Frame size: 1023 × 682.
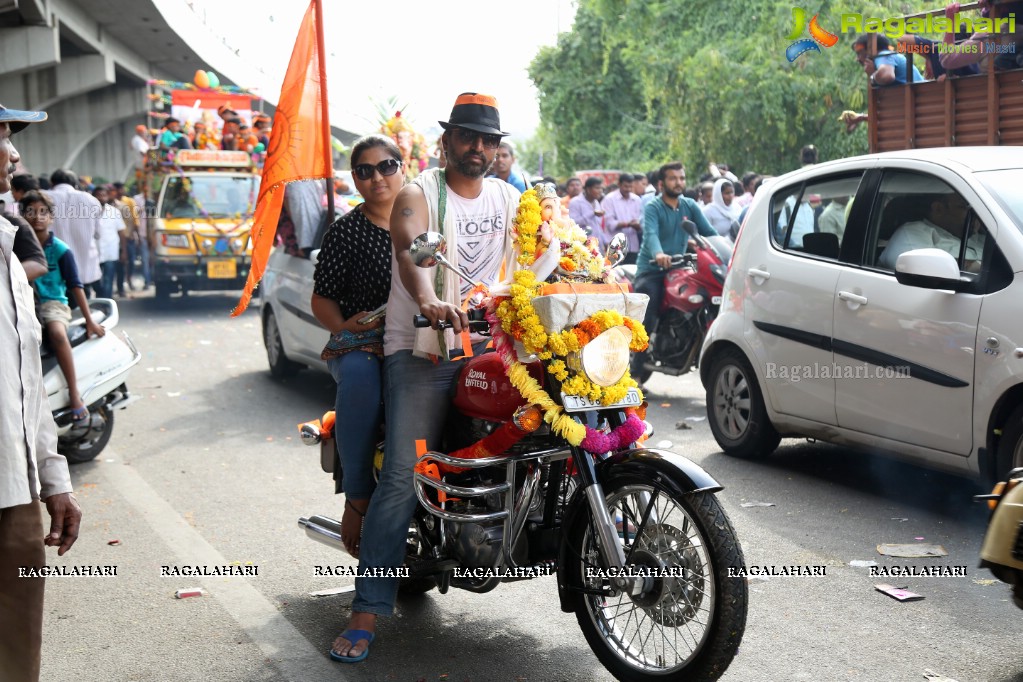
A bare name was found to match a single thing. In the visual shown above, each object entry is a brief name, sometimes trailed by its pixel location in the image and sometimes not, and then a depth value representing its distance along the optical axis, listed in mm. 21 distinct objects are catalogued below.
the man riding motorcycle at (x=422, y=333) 4336
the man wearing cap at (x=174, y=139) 20453
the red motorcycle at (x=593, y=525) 3674
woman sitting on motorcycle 4637
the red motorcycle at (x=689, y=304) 9805
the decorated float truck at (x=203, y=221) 18156
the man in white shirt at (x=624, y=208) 16766
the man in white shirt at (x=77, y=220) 14438
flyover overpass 23953
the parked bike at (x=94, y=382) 7406
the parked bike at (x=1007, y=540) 3643
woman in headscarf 13719
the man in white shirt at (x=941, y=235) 5707
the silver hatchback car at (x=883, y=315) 5477
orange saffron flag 6449
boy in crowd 7352
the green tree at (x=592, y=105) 34375
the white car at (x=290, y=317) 9859
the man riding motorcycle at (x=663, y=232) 10156
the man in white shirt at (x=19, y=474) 3037
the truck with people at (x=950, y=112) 9047
